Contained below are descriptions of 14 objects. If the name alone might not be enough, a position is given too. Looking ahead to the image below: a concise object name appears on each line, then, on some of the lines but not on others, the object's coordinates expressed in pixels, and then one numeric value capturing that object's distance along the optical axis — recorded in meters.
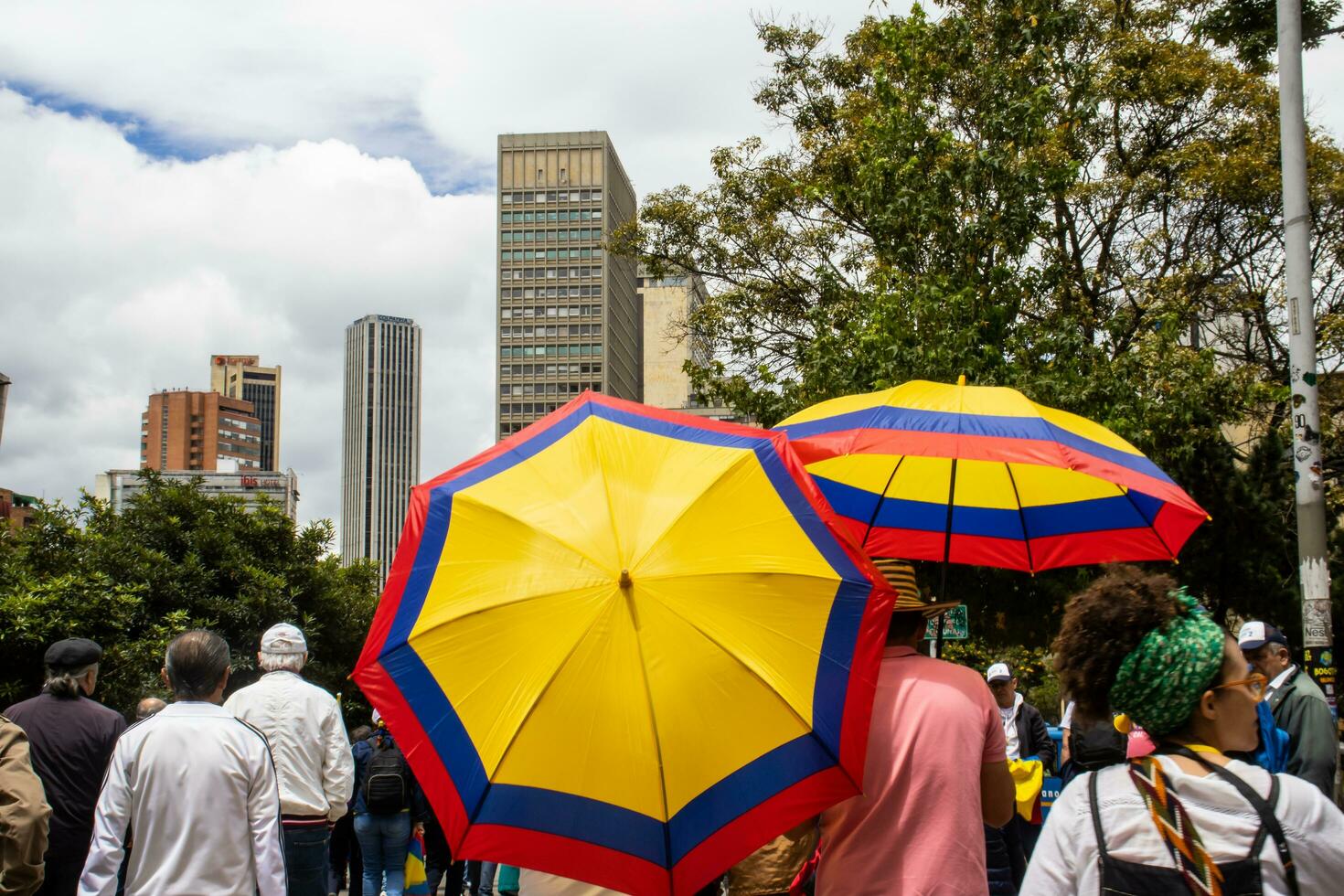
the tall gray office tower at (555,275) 150.50
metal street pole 8.80
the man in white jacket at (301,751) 6.04
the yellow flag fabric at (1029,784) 8.39
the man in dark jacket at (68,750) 5.70
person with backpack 8.95
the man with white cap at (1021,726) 9.11
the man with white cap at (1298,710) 6.33
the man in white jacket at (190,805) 4.25
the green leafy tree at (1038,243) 13.84
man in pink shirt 3.38
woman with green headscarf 2.21
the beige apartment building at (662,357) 133.75
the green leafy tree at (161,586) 14.21
